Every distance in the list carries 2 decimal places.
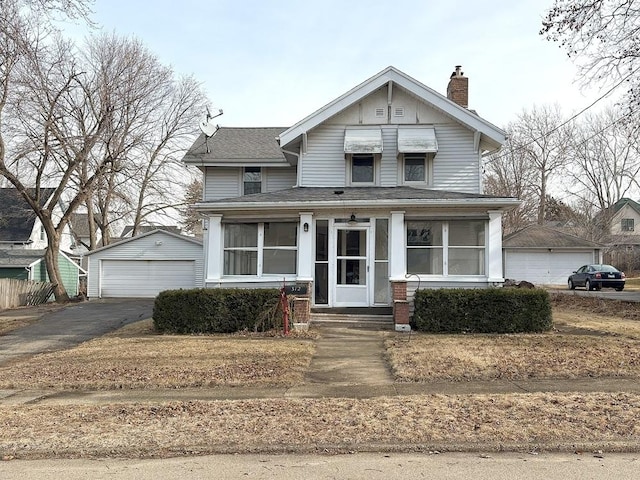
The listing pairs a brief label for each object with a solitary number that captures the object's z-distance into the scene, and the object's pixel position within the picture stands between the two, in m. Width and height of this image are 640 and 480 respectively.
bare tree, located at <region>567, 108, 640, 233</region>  50.59
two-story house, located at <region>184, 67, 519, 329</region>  14.05
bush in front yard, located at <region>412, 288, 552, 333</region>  12.21
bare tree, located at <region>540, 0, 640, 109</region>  12.70
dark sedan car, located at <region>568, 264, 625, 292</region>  29.28
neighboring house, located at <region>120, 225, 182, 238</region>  46.81
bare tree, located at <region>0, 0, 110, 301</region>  22.09
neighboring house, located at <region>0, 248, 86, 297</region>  30.95
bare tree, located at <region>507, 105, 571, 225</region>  44.75
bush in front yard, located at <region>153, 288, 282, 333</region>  12.62
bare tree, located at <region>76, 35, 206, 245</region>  28.88
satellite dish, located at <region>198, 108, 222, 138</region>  19.46
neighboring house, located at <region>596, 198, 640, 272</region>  46.97
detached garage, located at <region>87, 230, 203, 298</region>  26.03
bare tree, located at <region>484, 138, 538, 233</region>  45.94
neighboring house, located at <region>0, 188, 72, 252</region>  35.28
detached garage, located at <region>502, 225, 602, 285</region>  34.78
